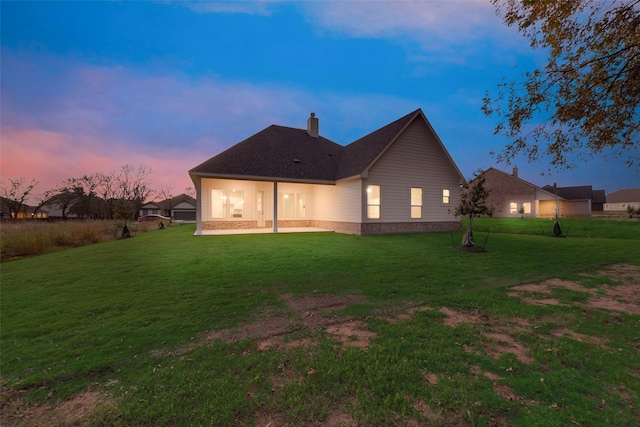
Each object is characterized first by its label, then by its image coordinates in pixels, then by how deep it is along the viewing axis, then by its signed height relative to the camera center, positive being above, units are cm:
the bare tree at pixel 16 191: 3922 +334
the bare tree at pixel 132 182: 5003 +626
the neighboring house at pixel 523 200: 3547 +181
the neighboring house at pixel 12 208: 3984 +60
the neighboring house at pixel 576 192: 4081 +340
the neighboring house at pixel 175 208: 5688 +101
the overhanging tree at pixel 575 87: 578 +327
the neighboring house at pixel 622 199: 6356 +353
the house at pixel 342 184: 1533 +193
